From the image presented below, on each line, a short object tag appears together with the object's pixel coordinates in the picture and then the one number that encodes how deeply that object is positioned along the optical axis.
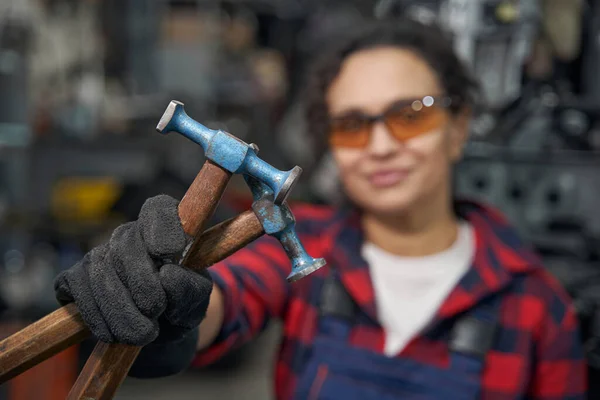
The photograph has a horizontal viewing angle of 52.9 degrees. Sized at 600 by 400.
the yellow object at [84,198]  3.28
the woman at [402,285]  1.39
